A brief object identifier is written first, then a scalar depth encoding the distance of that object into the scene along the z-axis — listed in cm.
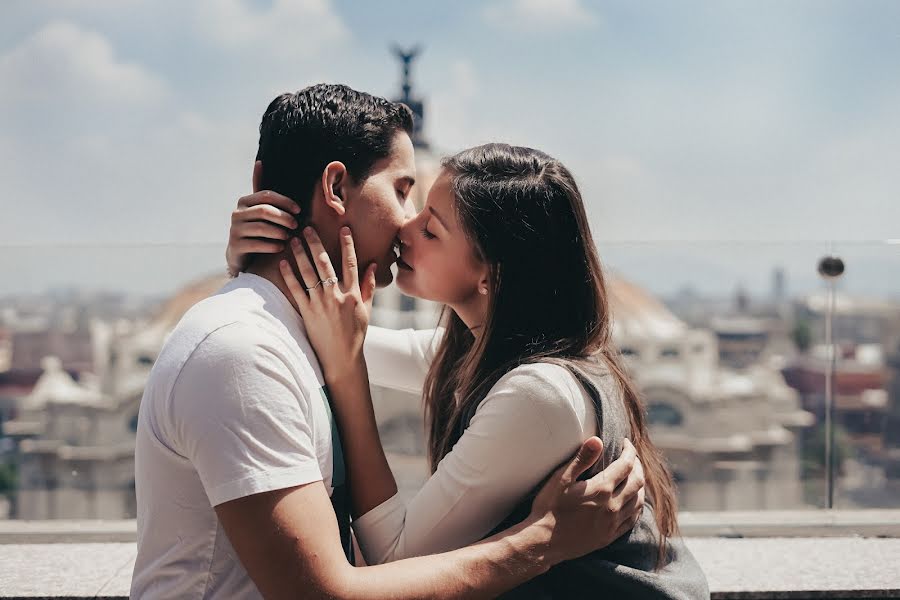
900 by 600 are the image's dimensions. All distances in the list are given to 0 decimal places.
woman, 172
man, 148
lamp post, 379
